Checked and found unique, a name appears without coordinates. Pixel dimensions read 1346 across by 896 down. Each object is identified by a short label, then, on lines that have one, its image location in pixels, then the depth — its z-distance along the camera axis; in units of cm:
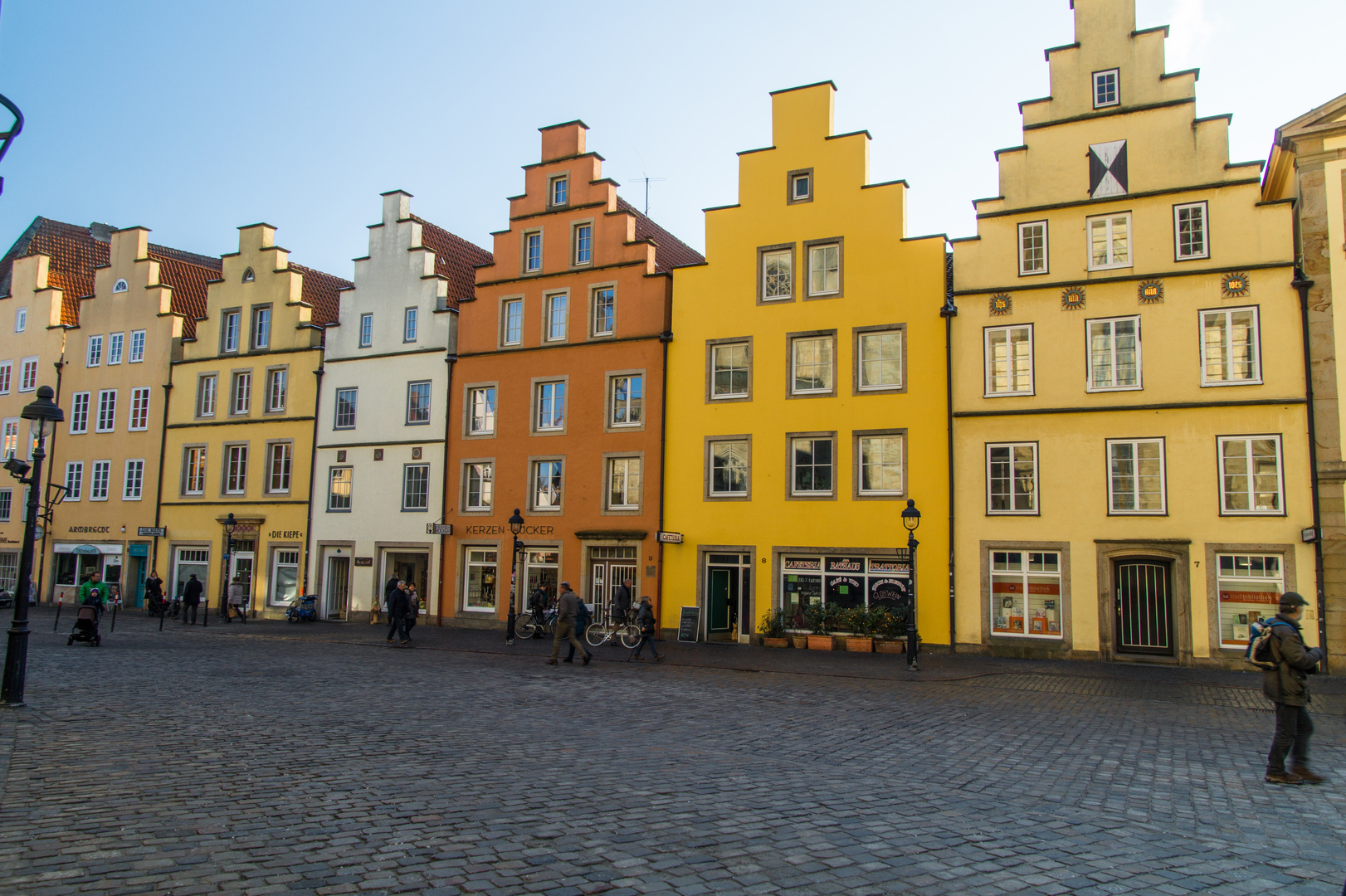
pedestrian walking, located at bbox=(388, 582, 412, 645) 2586
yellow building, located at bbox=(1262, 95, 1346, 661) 2183
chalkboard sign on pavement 2875
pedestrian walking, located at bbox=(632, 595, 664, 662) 2300
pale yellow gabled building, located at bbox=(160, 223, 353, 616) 3812
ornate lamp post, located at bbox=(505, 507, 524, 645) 2631
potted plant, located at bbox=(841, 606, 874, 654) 2569
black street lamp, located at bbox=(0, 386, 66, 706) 1264
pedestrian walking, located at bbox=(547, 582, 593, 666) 2114
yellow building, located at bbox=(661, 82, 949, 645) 2691
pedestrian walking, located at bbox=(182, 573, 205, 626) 3272
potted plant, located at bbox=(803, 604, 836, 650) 2656
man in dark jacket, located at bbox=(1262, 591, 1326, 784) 959
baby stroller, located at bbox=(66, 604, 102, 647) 2309
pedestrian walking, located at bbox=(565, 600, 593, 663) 2450
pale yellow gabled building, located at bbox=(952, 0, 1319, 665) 2303
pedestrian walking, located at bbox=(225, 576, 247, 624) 3801
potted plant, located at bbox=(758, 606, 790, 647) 2739
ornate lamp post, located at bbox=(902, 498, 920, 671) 2104
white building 3506
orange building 3109
